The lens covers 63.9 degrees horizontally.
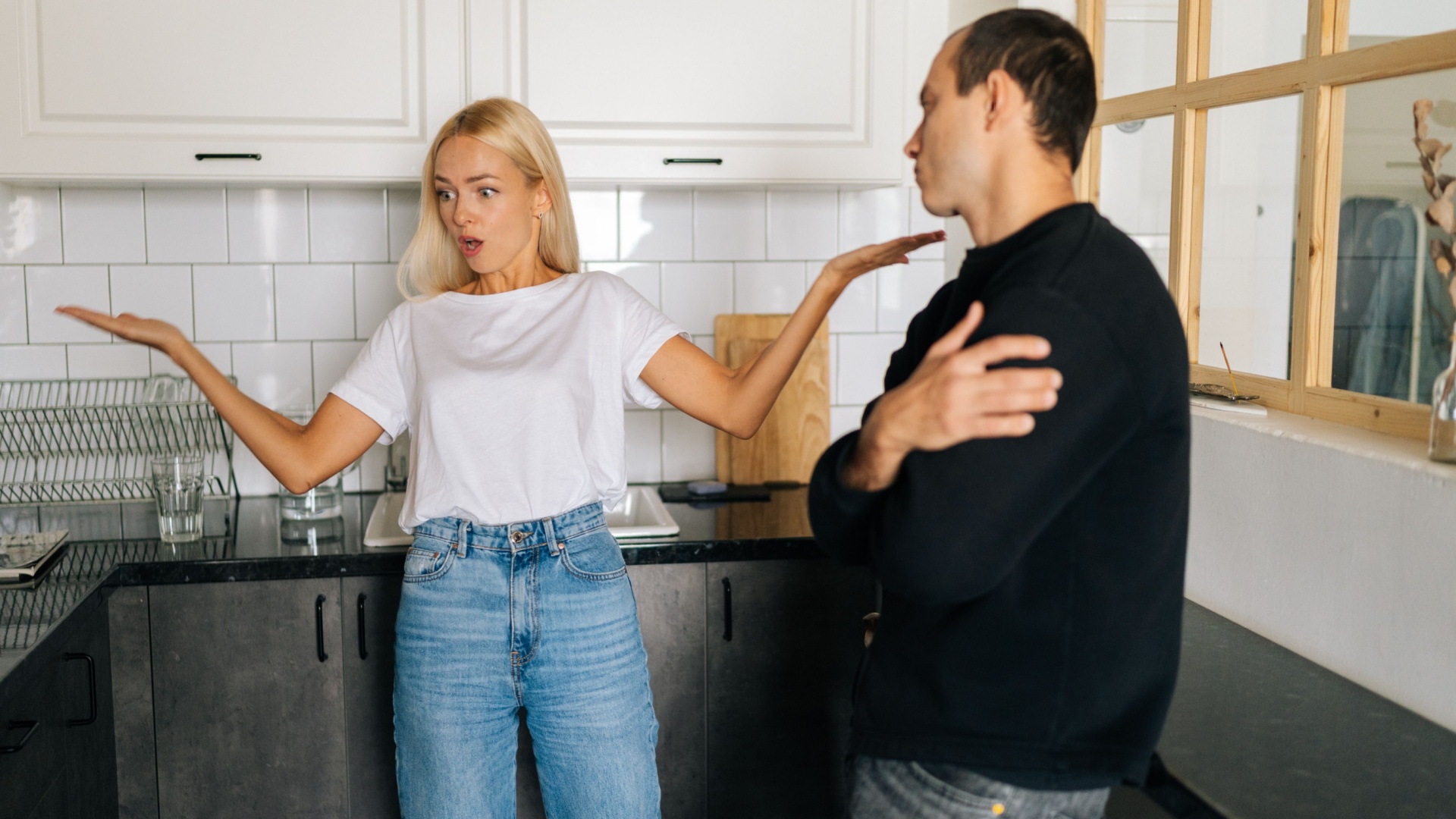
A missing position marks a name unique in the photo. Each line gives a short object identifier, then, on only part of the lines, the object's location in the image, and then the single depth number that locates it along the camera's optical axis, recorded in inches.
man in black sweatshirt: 37.8
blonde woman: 66.7
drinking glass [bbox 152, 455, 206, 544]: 85.9
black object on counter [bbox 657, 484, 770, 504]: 101.4
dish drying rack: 98.2
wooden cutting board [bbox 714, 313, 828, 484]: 104.7
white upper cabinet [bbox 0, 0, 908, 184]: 85.8
